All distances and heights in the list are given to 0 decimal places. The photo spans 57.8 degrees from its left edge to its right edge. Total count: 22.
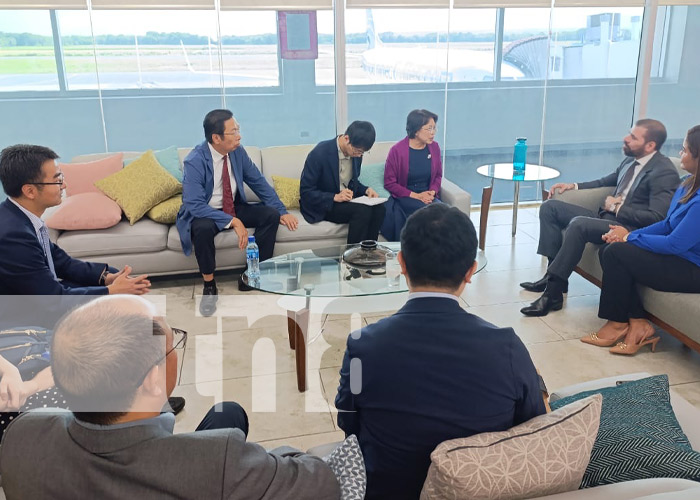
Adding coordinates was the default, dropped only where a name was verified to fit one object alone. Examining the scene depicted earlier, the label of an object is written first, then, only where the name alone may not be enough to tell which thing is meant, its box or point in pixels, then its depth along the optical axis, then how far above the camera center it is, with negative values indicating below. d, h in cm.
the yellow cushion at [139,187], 435 -69
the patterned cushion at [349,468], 140 -85
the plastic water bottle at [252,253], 395 -106
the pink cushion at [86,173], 445 -61
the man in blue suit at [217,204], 415 -80
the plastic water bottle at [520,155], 517 -59
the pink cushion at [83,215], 416 -83
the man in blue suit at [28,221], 264 -56
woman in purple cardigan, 466 -65
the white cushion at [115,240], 414 -100
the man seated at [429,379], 150 -69
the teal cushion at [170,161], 460 -55
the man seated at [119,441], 121 -68
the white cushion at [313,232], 443 -102
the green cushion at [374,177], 482 -71
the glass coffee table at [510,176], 490 -72
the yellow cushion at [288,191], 469 -78
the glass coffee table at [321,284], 312 -104
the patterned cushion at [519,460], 133 -79
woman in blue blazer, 323 -94
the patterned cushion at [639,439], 153 -93
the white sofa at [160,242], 417 -104
